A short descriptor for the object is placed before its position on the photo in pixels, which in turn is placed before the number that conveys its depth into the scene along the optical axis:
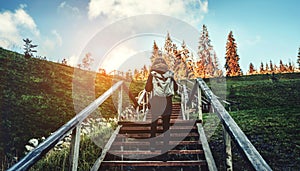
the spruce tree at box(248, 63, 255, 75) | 77.46
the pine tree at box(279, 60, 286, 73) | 78.38
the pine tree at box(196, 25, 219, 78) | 54.44
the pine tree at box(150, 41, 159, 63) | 56.53
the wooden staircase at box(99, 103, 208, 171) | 4.14
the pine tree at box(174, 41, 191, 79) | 49.67
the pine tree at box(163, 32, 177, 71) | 50.94
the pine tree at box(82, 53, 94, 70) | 65.62
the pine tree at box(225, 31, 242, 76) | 52.89
